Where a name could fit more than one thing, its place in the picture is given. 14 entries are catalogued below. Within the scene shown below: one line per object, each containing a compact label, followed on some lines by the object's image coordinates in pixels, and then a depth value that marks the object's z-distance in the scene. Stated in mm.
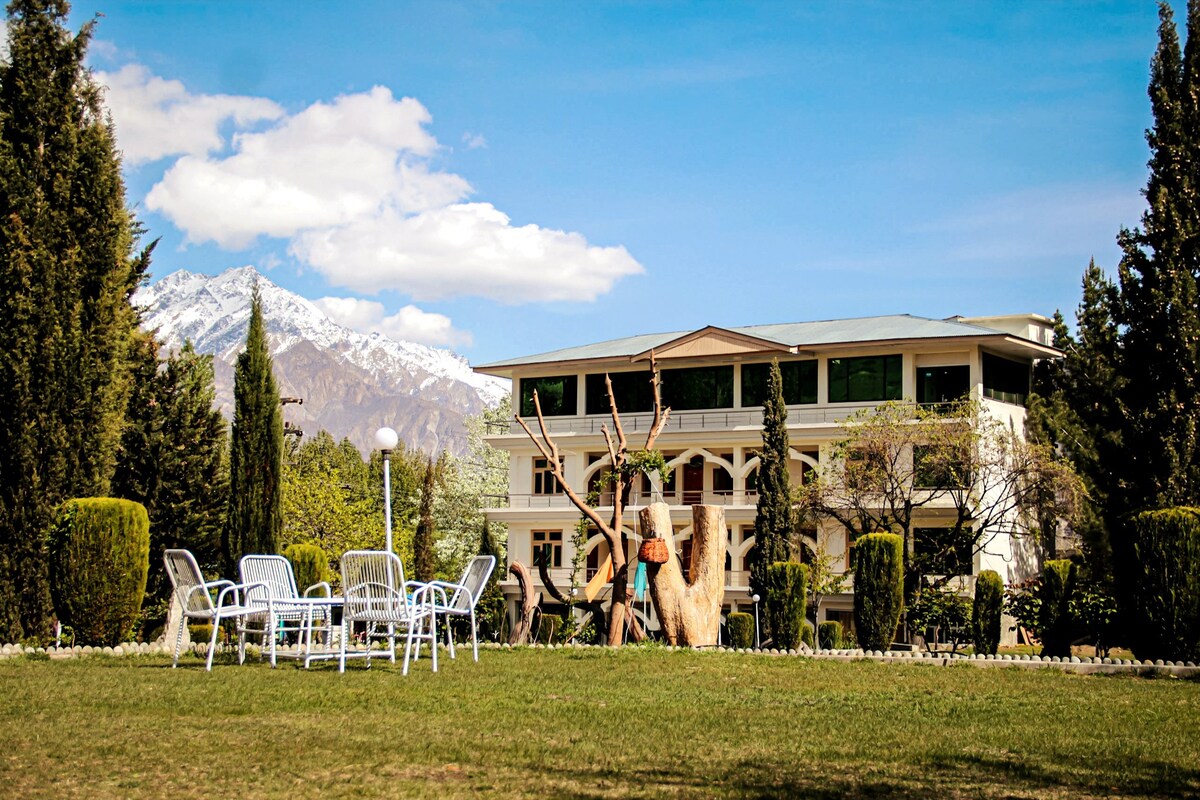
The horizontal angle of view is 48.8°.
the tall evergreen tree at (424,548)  48875
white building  40438
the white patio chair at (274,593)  12133
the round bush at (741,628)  28875
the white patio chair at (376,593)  11531
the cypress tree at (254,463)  25656
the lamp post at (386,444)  13930
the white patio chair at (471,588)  12391
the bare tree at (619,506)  19938
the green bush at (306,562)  19922
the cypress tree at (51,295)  17094
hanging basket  18375
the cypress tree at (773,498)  34438
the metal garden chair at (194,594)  11961
